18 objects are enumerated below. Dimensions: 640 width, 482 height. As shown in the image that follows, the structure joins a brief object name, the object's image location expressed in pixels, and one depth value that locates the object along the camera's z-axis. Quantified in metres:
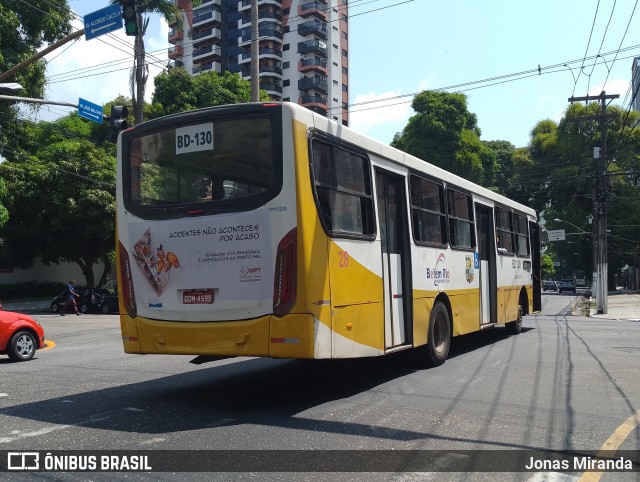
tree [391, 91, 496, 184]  51.91
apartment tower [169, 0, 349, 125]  75.38
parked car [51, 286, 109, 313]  30.20
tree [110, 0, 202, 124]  31.56
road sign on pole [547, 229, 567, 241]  46.01
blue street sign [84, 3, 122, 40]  12.87
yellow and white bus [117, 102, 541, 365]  6.75
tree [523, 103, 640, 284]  46.75
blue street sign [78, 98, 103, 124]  16.59
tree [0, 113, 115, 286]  32.56
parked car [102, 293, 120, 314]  30.36
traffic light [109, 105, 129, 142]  15.92
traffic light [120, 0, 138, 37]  12.88
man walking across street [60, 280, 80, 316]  27.98
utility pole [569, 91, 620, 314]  28.25
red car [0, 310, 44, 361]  11.39
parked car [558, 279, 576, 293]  66.75
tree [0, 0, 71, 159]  27.39
